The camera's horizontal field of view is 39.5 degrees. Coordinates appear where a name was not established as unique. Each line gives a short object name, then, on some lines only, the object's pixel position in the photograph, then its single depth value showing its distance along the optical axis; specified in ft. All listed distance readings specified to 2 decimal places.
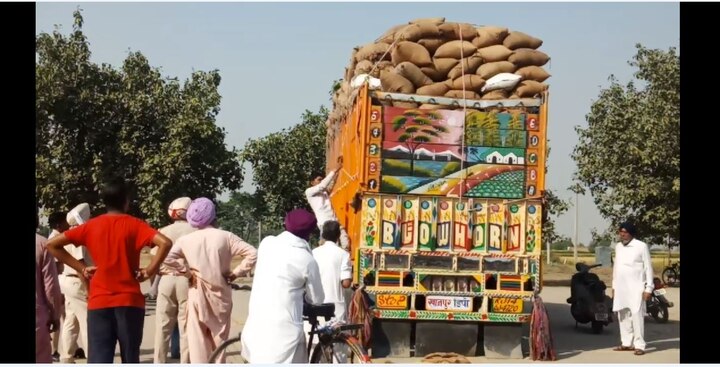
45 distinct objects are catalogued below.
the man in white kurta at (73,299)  31.32
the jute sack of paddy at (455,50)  38.40
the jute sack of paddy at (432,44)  38.86
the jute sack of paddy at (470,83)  36.91
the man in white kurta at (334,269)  28.19
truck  34.58
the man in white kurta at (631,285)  39.09
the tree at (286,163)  109.40
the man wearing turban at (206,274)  25.23
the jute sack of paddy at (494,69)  37.29
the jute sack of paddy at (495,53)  38.06
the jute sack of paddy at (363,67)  39.50
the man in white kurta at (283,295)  19.71
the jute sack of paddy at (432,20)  39.51
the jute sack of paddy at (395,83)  36.04
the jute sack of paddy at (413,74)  36.76
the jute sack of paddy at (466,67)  37.55
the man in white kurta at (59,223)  31.90
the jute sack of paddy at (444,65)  37.78
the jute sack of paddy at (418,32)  38.99
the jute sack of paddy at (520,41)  38.96
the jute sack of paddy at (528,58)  38.22
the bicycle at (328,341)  20.24
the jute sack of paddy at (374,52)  39.88
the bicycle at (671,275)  95.21
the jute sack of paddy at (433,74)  37.50
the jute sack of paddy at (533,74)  37.52
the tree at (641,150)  87.71
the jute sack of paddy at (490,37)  38.86
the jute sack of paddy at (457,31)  39.04
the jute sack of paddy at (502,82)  36.40
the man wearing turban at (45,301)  21.62
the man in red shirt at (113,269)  20.71
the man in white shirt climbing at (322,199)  39.09
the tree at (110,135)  80.94
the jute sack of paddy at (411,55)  37.83
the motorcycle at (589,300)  46.21
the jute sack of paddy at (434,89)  36.29
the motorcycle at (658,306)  52.26
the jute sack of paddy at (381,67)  37.99
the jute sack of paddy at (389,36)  40.60
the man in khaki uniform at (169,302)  28.45
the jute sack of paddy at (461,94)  36.17
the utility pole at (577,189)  96.73
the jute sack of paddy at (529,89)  36.65
